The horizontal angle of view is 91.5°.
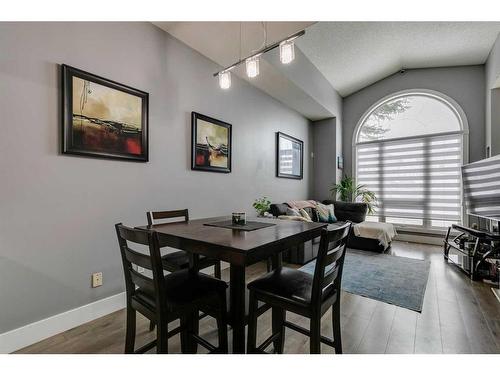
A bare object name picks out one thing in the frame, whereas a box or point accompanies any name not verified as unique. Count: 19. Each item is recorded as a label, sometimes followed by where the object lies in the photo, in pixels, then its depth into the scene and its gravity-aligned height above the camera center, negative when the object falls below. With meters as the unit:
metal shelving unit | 2.83 -0.82
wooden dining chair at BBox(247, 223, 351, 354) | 1.24 -0.60
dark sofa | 3.55 -0.87
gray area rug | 2.49 -1.14
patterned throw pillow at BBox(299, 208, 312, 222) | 4.14 -0.51
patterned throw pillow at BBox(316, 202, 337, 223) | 4.68 -0.55
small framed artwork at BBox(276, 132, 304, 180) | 4.48 +0.57
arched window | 4.83 +0.63
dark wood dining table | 1.16 -0.31
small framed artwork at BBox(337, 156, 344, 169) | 5.65 +0.55
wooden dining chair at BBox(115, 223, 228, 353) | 1.19 -0.61
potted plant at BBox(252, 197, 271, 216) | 3.61 -0.32
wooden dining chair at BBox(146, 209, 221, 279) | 1.89 -0.60
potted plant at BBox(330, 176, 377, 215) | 5.54 -0.15
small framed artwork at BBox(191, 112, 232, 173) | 2.90 +0.52
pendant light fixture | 1.81 +1.00
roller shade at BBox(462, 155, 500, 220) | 2.82 -0.02
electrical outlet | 2.05 -0.81
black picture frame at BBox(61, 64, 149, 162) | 1.87 +0.54
